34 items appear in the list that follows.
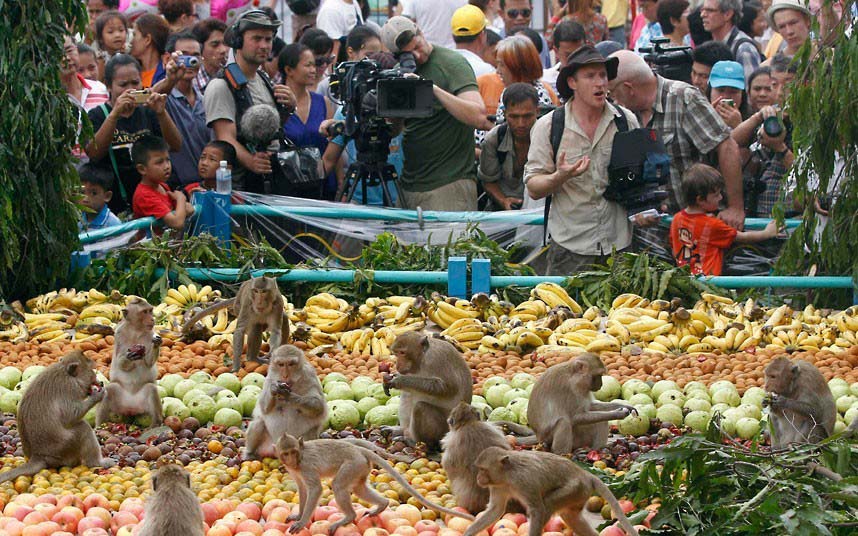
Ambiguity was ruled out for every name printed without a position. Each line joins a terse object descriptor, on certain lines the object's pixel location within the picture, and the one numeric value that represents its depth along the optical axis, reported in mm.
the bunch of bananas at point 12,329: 10618
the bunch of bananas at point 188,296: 11352
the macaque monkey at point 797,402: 7418
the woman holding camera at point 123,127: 12289
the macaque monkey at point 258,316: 9508
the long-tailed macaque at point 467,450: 6676
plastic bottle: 12625
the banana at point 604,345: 10234
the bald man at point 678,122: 12266
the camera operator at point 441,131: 12805
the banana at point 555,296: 11289
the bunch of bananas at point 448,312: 11031
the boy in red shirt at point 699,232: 11852
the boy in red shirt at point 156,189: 12133
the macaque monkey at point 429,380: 7699
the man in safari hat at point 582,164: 11352
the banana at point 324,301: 11367
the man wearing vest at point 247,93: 12844
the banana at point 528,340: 10383
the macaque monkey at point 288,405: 7422
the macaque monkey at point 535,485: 5977
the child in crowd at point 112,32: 14141
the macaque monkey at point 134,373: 8320
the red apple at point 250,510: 6605
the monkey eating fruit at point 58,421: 7418
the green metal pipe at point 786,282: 11219
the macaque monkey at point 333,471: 6453
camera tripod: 13164
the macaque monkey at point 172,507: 5551
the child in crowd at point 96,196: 12438
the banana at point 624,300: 11203
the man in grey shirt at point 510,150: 12594
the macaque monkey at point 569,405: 7527
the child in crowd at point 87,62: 13680
